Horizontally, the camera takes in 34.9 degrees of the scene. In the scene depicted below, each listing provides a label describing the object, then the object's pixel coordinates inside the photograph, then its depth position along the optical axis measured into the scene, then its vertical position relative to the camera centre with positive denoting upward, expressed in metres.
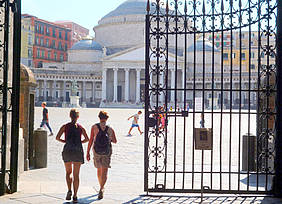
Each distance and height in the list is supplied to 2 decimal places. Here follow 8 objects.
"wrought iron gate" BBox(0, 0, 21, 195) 6.80 +0.12
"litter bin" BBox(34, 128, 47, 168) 9.55 -1.04
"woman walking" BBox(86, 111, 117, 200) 6.51 -0.67
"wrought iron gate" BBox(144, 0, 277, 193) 6.97 -0.86
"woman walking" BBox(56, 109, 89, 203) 6.33 -0.71
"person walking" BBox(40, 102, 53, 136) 16.78 -0.65
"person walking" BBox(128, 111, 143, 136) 18.49 -0.87
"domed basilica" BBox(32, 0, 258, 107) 72.88 +5.58
